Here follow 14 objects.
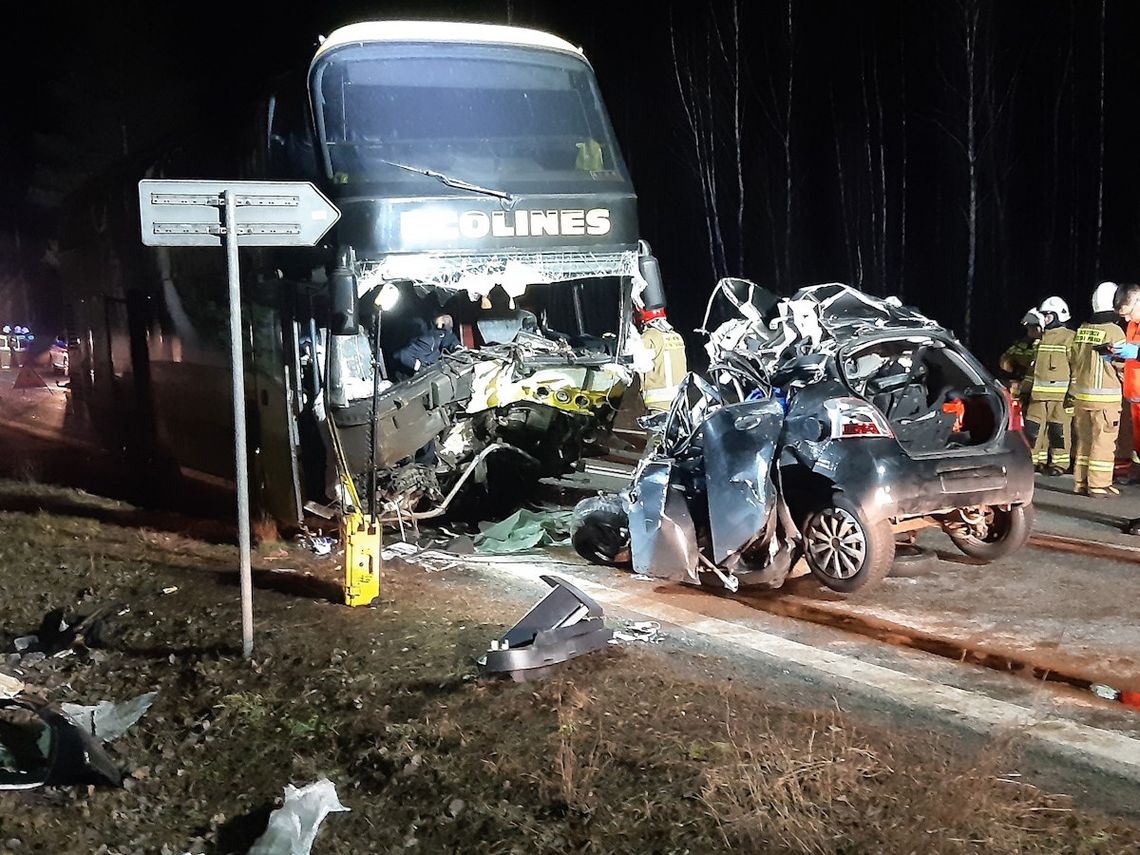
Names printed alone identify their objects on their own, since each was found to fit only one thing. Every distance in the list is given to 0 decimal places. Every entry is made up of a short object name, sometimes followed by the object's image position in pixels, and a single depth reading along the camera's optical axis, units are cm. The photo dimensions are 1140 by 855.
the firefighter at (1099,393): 866
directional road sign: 509
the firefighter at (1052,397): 996
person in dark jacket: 854
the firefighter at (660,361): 873
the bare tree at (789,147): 2452
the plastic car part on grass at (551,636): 484
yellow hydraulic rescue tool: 621
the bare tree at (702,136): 2645
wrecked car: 591
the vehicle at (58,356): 2451
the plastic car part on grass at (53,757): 415
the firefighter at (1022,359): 1078
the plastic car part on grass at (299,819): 356
